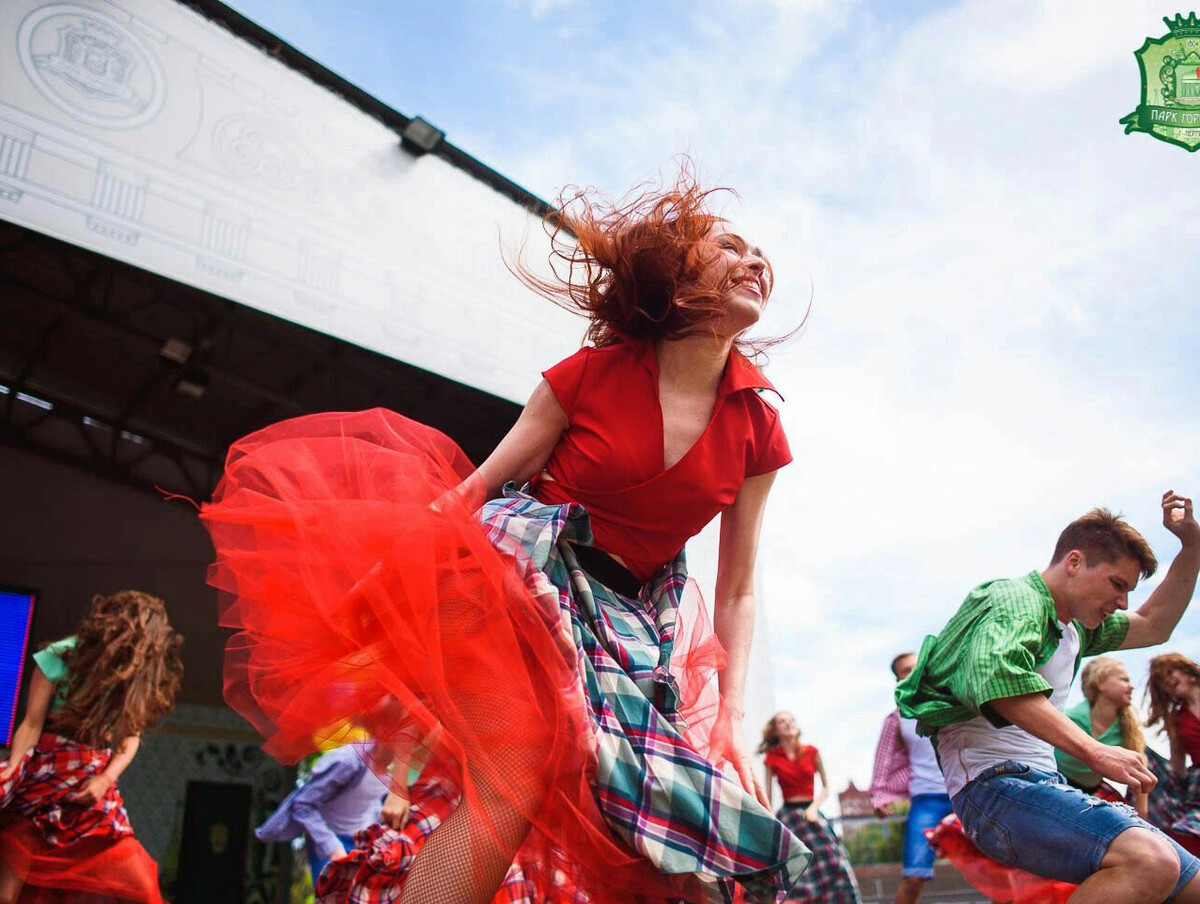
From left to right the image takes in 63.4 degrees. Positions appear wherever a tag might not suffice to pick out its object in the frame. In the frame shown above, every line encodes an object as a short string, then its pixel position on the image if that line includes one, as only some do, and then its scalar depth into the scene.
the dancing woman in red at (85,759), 2.90
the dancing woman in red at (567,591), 1.29
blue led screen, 6.72
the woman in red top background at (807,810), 4.86
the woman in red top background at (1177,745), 3.61
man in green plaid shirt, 1.99
